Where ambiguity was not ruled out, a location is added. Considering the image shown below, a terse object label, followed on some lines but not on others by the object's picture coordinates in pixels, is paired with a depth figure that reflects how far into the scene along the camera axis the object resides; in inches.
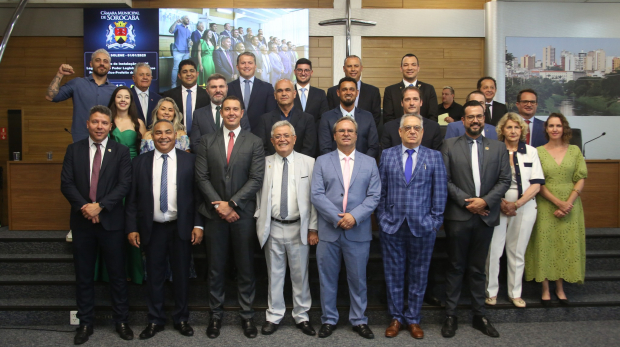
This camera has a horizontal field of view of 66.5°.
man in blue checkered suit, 136.3
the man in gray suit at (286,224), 140.9
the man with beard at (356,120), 159.0
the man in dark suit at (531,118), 172.6
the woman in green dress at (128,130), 155.3
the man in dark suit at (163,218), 138.9
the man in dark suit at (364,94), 182.2
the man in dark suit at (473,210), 140.6
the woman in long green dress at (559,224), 154.1
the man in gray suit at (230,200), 139.7
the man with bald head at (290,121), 159.2
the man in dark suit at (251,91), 176.9
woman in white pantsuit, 149.3
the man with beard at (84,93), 167.0
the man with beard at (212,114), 159.2
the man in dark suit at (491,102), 187.5
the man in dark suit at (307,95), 177.6
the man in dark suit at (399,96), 185.3
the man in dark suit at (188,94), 175.6
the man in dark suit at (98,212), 137.5
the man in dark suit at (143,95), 170.1
